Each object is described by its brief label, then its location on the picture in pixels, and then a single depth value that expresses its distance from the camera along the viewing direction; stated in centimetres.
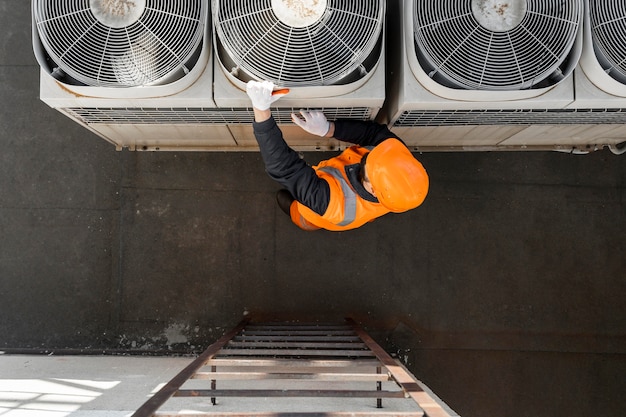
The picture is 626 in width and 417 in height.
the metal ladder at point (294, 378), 192
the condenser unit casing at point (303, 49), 213
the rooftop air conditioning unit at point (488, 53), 222
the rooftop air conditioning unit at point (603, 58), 230
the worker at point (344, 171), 218
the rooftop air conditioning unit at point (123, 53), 217
